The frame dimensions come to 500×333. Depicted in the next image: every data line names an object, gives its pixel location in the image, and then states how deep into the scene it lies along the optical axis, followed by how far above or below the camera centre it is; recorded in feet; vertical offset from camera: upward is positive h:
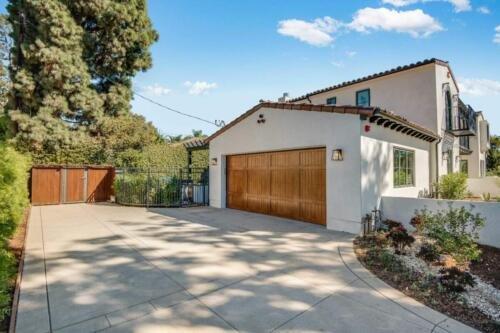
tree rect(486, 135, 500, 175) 87.15 +6.16
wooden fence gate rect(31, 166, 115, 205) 41.19 -1.41
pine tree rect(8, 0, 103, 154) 46.83 +18.52
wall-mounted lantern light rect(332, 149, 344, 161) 23.15 +1.81
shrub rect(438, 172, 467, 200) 32.76 -1.30
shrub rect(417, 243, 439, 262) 15.14 -4.55
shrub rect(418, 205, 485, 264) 15.44 -3.60
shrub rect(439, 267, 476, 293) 11.69 -4.77
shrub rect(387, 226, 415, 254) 16.60 -3.99
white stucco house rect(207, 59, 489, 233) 22.98 +3.02
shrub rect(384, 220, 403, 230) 19.07 -3.62
